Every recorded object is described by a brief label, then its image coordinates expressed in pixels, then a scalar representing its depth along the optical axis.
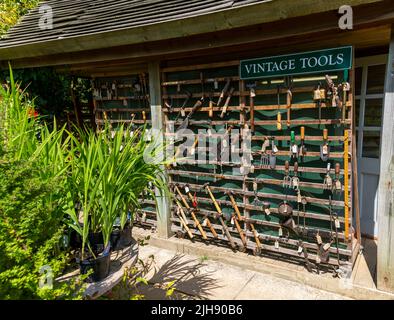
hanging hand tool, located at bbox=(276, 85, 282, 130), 2.77
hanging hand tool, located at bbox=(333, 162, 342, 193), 2.59
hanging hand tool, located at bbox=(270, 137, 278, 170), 2.86
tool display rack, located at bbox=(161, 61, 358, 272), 2.63
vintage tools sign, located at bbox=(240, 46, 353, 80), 2.40
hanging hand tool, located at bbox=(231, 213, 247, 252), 3.18
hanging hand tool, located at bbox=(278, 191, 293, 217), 2.86
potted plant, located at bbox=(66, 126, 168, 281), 1.79
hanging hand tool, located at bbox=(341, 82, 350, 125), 2.44
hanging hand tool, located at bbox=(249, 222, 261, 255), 3.10
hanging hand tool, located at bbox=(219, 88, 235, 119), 2.98
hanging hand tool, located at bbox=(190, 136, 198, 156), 3.29
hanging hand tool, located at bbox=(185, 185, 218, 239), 3.37
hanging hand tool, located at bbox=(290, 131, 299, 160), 2.72
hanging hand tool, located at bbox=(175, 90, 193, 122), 3.23
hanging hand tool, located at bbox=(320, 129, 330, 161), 2.58
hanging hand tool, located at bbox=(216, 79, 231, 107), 2.97
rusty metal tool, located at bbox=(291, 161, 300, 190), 2.76
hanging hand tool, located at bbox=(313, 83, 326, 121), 2.52
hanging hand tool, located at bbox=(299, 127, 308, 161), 2.71
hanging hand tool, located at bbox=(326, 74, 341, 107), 2.47
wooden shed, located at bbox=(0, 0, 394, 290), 2.37
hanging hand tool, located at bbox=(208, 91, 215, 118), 3.10
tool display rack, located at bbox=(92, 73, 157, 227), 3.69
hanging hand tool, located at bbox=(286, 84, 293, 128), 2.69
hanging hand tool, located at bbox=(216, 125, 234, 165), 3.07
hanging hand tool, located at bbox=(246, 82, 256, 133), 2.85
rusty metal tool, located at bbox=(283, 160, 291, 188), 2.80
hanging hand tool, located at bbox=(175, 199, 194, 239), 3.53
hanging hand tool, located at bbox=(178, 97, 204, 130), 3.17
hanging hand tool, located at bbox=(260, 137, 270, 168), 2.88
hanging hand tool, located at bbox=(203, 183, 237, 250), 3.25
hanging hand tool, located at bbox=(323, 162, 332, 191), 2.63
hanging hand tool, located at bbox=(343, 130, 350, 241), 2.52
